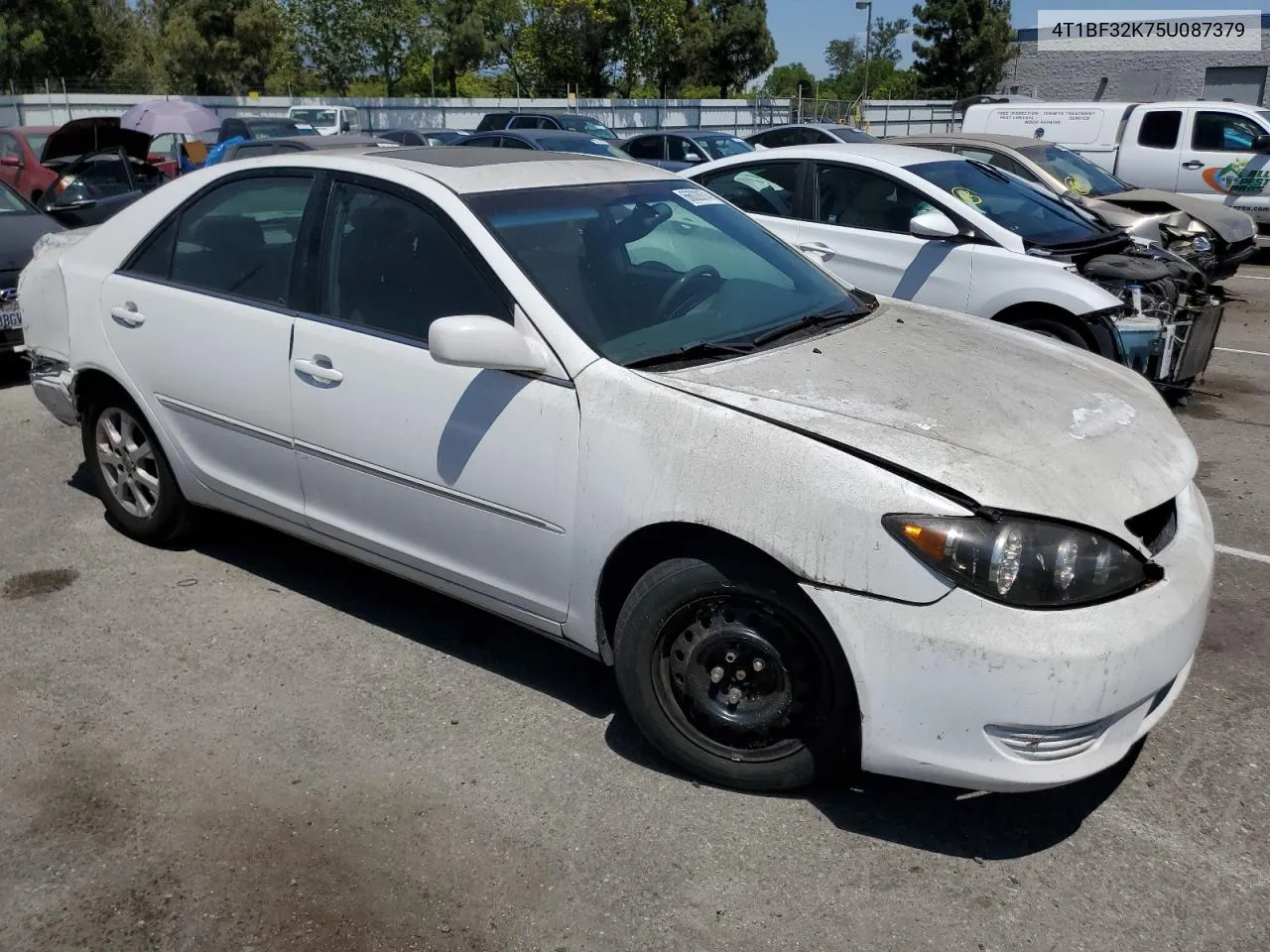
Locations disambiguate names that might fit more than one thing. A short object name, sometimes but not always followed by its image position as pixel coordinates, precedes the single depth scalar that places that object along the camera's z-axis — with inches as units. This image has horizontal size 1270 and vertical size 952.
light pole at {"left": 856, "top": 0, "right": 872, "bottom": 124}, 1642.2
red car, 546.0
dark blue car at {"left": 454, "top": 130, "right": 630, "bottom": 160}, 597.3
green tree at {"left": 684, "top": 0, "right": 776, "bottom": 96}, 2229.3
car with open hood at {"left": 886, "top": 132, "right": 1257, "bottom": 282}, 422.6
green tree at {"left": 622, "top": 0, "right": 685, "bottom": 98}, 2079.2
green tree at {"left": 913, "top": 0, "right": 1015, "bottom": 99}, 2229.3
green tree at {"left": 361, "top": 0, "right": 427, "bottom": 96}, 1745.8
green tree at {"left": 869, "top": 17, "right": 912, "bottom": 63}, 4480.8
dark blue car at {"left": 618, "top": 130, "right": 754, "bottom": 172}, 729.0
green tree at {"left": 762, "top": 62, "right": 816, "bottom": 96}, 3598.7
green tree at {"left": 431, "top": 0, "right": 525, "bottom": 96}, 1859.0
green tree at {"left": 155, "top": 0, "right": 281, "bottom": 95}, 1793.8
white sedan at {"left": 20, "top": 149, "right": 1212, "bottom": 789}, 110.7
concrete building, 1658.5
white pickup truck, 594.5
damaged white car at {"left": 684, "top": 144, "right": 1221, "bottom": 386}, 269.0
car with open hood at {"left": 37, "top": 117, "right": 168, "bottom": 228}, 487.8
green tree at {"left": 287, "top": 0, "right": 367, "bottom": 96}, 1769.2
